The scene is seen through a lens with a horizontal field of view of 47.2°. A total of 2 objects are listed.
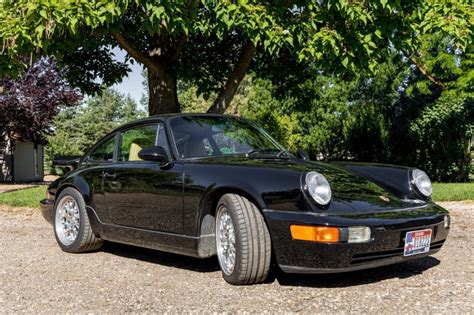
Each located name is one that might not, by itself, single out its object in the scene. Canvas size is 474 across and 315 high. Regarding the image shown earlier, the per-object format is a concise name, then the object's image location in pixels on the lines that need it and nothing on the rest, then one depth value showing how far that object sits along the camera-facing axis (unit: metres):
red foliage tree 20.88
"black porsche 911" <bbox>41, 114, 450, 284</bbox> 3.75
